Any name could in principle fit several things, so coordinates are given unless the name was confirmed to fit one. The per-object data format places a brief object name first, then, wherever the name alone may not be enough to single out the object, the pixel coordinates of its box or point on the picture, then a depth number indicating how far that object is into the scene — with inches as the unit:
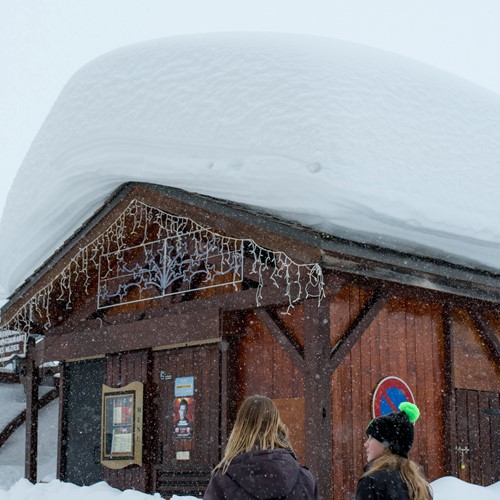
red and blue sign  369.7
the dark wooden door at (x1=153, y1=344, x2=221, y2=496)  407.2
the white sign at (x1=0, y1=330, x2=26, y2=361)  559.8
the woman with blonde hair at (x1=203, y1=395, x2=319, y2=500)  149.6
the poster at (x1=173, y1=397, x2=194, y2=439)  420.5
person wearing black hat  154.9
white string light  355.6
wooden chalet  347.6
